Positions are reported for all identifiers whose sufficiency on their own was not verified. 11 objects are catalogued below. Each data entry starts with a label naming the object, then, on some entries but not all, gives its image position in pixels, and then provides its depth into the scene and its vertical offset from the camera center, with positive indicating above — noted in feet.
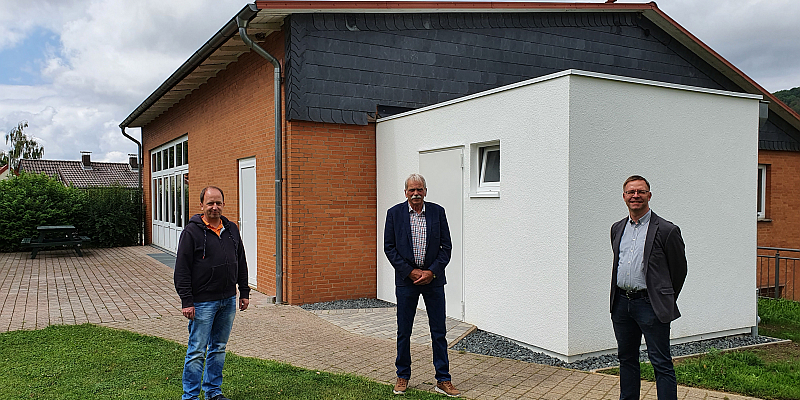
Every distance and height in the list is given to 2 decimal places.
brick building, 29.09 +5.71
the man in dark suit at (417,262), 16.16 -1.94
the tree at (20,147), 185.06 +13.23
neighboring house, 144.97 +4.93
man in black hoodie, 14.40 -2.28
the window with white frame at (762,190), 47.06 -0.22
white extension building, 19.38 -0.34
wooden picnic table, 53.11 -4.39
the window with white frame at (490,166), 23.34 +0.84
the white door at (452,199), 24.72 -0.45
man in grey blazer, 13.07 -1.94
